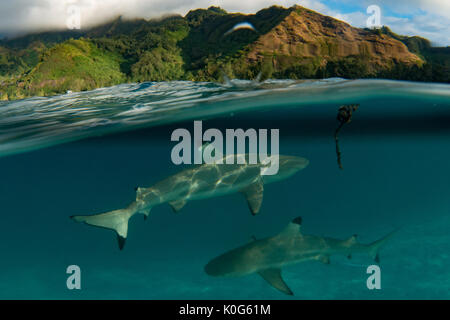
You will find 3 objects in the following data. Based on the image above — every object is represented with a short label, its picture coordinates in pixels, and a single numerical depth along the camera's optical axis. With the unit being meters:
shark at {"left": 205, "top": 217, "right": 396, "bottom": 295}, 6.00
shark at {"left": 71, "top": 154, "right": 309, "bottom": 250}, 7.04
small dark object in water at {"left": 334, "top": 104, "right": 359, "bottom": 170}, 5.56
